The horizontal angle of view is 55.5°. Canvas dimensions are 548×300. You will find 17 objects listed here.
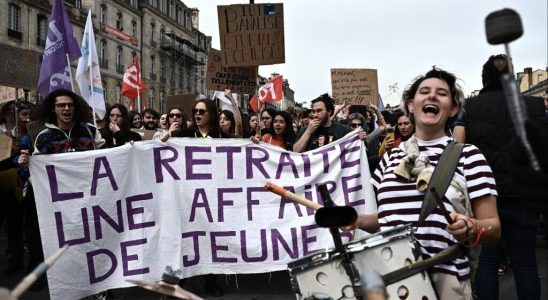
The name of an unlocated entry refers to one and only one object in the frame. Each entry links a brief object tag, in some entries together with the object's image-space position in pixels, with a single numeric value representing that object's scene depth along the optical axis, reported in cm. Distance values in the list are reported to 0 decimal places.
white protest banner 427
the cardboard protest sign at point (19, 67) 809
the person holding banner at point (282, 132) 645
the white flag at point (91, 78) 665
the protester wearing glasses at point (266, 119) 731
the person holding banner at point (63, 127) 443
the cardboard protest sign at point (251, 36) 672
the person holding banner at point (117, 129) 574
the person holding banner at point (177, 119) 605
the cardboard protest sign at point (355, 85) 855
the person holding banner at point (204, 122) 538
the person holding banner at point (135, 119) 835
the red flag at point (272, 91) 1448
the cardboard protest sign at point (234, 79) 733
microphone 94
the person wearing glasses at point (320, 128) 545
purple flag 613
